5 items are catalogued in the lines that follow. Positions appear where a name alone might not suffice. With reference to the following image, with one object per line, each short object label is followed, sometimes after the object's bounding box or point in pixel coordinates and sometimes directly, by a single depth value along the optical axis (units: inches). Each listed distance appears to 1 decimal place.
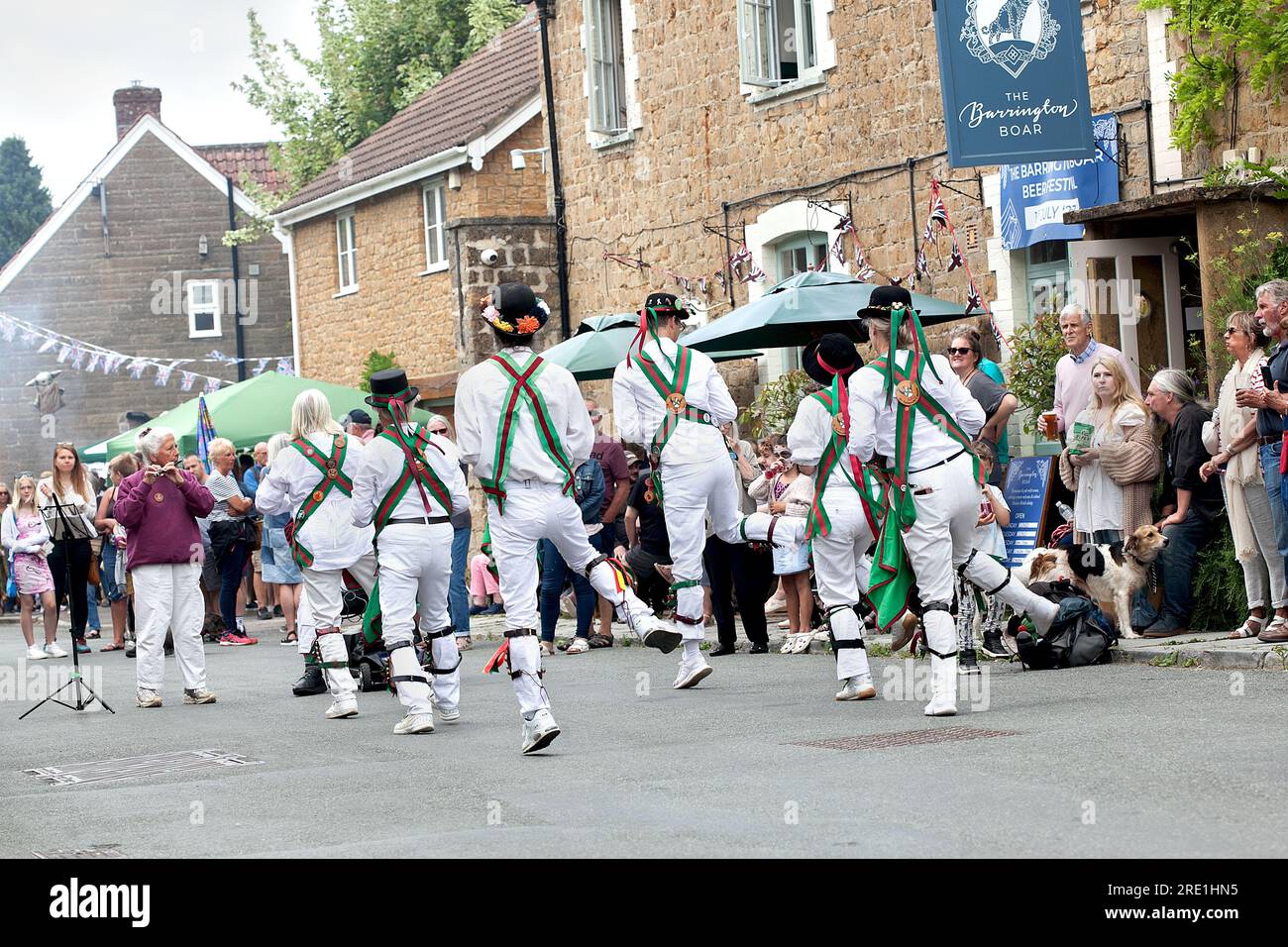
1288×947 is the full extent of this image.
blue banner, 641.6
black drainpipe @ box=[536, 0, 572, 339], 1001.5
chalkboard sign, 573.3
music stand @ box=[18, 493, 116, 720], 524.4
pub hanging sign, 589.3
